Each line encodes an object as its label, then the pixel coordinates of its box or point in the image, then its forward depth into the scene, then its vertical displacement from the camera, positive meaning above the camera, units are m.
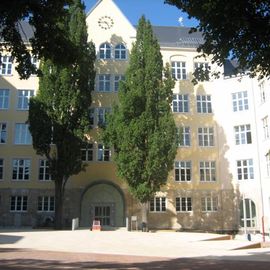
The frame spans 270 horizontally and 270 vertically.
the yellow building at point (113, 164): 39.84 +6.30
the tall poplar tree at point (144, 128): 34.38 +8.12
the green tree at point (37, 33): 9.98 +4.84
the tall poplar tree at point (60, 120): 34.88 +8.85
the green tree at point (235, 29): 8.96 +4.26
